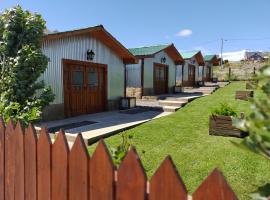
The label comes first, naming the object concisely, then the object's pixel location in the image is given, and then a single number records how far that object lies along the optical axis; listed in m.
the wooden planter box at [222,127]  5.17
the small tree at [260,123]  0.82
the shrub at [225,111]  5.39
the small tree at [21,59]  4.59
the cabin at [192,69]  19.86
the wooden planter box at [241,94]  10.89
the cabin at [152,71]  13.68
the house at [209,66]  25.15
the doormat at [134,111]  9.41
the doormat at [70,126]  6.18
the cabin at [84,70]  7.35
